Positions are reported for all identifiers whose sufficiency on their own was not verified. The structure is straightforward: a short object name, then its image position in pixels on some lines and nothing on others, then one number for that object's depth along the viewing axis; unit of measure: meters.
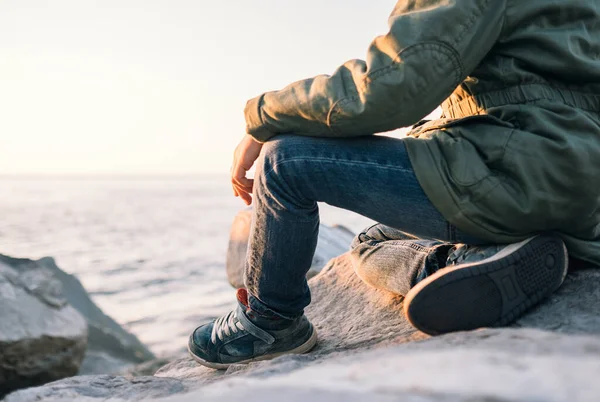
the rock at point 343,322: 1.82
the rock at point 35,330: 3.52
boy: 1.53
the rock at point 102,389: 1.62
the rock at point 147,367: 4.66
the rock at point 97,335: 4.24
